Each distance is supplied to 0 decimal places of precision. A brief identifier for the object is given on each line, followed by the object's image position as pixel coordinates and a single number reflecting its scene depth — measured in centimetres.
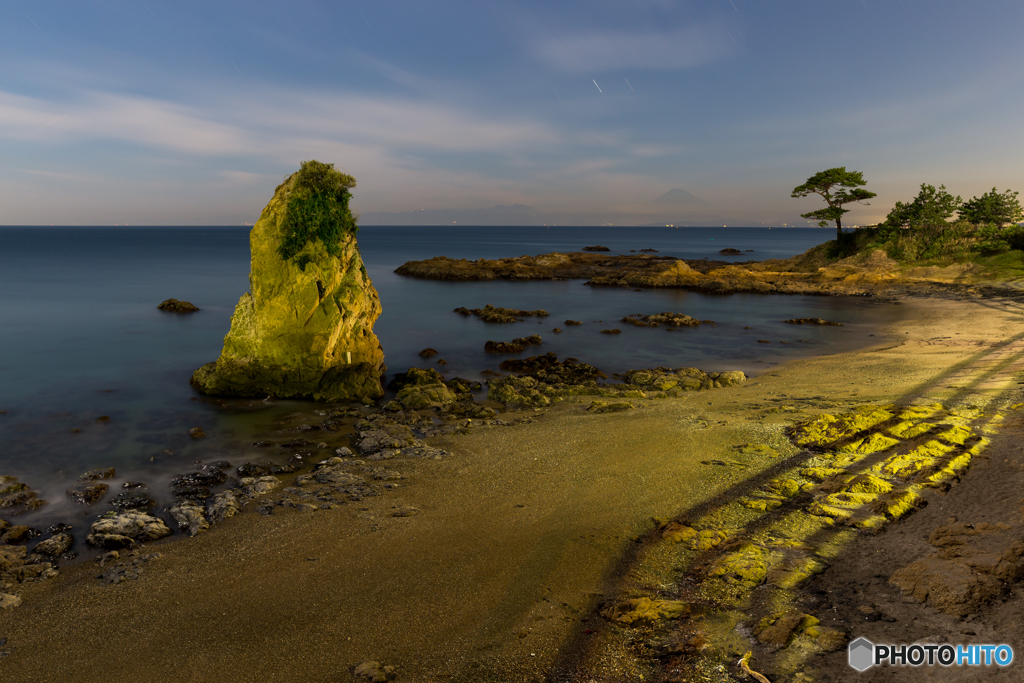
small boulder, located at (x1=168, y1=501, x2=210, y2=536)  984
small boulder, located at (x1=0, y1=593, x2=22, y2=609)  766
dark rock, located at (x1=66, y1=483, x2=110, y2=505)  1160
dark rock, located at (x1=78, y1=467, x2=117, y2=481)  1265
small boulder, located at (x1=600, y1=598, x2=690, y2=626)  675
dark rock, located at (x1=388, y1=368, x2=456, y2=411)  1806
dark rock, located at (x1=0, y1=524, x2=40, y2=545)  986
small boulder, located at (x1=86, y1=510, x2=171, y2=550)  942
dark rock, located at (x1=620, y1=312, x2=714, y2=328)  3697
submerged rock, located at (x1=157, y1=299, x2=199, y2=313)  3928
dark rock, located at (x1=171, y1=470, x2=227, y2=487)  1238
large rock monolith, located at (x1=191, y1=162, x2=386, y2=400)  1938
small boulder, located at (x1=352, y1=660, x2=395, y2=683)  597
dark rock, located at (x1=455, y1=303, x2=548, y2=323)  3878
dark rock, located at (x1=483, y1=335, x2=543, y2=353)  2838
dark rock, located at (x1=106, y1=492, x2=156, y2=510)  1131
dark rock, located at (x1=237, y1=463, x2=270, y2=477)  1269
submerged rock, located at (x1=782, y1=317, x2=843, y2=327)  3641
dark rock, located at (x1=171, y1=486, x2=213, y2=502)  1161
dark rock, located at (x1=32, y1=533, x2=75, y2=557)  928
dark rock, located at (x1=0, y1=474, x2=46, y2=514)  1119
